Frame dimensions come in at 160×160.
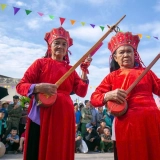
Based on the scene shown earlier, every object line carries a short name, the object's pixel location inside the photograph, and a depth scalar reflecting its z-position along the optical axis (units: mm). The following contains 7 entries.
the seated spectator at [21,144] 7211
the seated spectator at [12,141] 7199
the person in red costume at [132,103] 2457
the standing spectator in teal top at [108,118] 8844
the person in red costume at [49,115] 2652
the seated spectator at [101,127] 8355
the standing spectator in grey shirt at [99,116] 8750
